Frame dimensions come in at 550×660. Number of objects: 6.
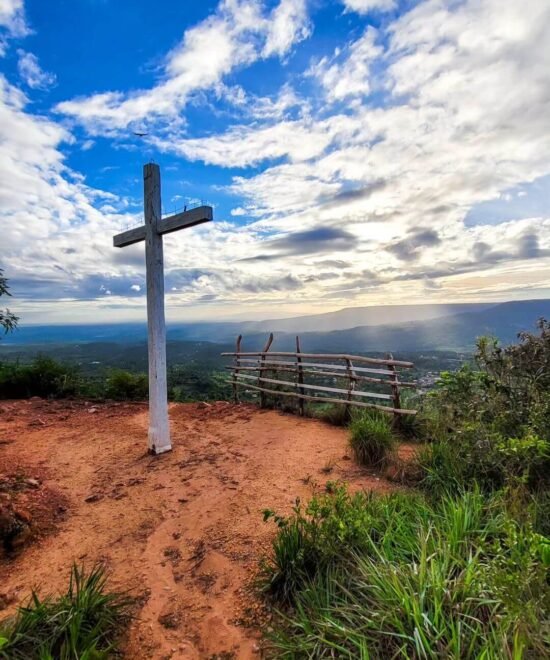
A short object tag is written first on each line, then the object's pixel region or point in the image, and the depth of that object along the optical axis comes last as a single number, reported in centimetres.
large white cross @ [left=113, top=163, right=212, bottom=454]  493
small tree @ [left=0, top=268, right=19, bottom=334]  523
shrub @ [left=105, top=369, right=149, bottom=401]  860
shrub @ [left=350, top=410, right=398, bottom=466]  453
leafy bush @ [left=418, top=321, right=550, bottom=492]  307
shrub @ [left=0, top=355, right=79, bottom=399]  818
